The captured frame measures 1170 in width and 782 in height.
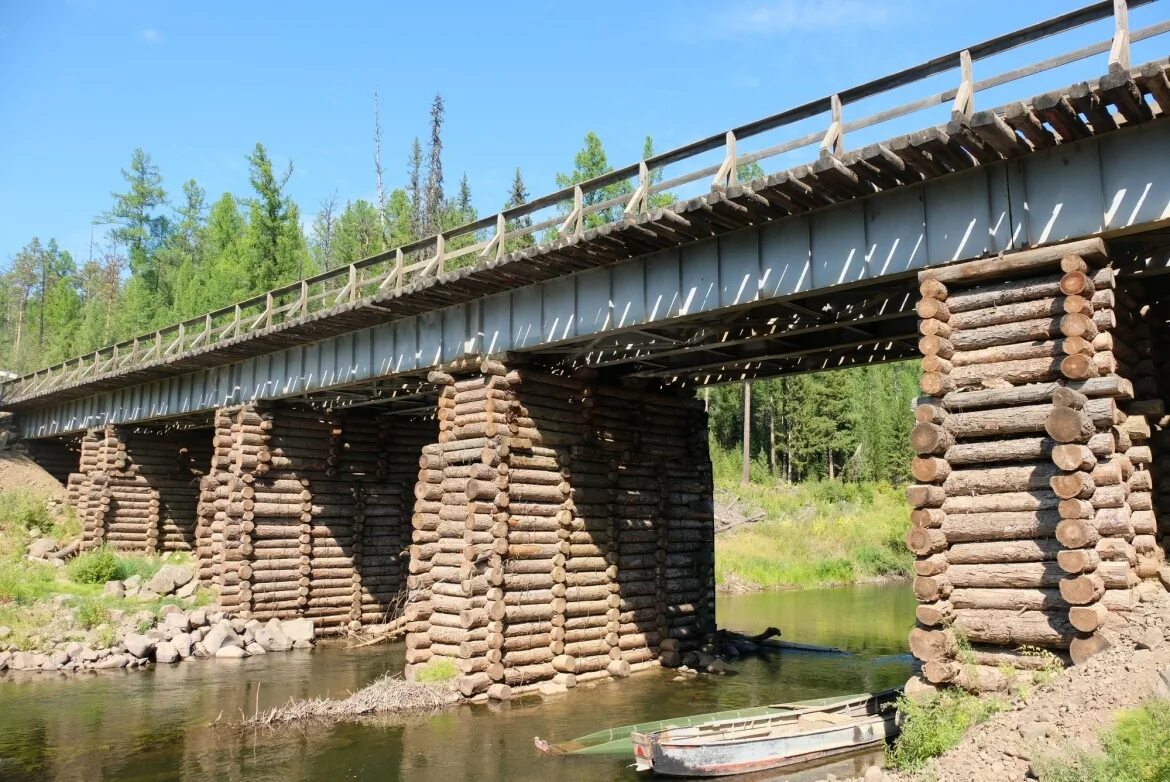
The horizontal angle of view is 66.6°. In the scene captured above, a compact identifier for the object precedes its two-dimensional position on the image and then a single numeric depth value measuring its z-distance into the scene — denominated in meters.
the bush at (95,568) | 30.94
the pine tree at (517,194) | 56.41
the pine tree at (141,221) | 78.94
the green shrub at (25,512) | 38.56
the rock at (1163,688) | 9.31
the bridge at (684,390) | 11.95
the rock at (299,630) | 28.20
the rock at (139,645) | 24.92
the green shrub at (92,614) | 26.42
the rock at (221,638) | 26.30
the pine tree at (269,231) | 58.66
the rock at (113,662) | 24.27
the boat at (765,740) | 13.88
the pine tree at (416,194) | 71.33
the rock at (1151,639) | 10.22
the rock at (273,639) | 27.52
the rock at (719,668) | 23.25
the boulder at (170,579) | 30.14
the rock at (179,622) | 26.67
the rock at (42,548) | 35.39
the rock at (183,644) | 25.79
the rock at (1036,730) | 9.81
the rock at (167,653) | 25.25
